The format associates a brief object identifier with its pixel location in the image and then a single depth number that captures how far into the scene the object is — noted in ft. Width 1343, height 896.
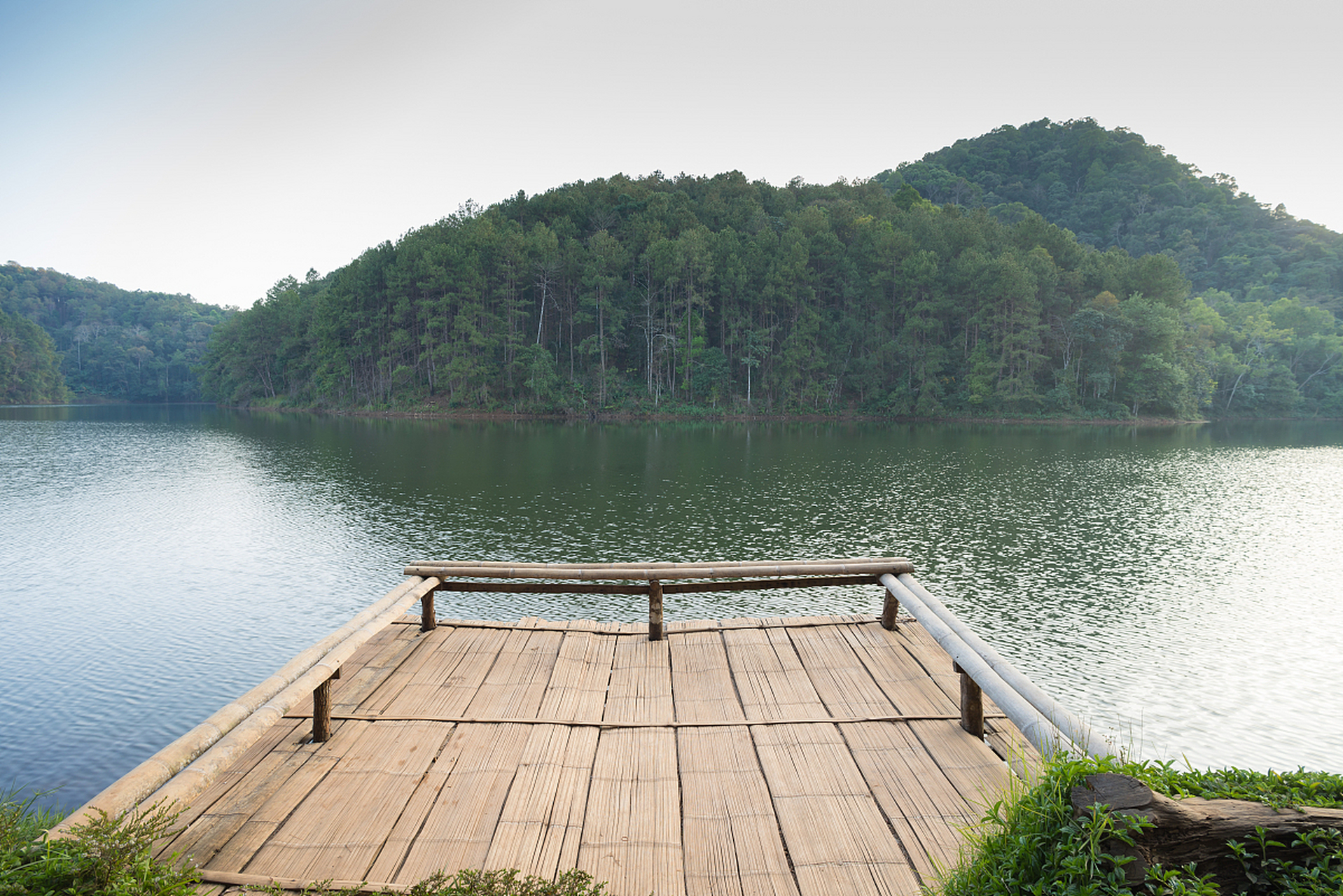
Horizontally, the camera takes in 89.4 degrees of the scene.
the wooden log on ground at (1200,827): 6.43
